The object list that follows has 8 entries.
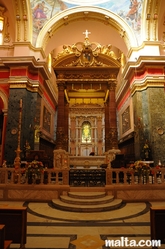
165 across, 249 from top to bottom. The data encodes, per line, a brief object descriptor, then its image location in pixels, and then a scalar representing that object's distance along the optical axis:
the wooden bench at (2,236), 2.37
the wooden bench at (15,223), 3.16
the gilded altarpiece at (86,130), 19.39
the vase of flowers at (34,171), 7.00
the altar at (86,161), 13.09
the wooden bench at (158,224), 3.15
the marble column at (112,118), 12.41
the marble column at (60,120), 12.09
